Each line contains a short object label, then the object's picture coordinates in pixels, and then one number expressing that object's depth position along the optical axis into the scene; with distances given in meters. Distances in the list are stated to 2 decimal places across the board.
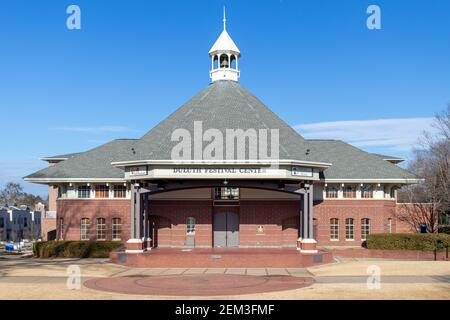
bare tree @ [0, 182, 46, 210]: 168.89
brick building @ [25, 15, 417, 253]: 33.38
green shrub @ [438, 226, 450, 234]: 43.83
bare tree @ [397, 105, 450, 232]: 43.72
